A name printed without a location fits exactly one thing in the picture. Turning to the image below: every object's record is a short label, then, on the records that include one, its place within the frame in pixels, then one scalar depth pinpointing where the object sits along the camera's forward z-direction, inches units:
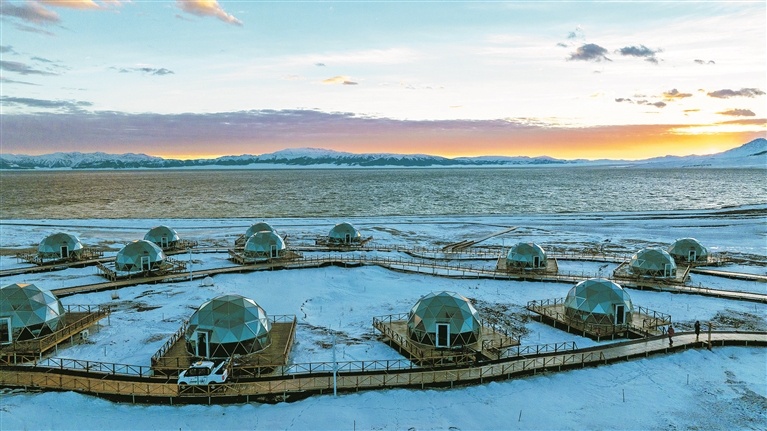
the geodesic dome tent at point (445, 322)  1156.5
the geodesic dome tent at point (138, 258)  1947.6
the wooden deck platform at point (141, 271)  1921.8
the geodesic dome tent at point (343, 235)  2682.1
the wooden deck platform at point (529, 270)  2021.4
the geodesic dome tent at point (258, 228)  2731.3
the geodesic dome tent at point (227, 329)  1096.2
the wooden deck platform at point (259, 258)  2171.5
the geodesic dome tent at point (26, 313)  1165.1
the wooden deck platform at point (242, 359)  1040.8
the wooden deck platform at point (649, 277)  1875.0
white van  958.4
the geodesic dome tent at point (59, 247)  2215.8
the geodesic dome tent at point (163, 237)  2519.7
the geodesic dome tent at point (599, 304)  1320.1
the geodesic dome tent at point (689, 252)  2239.2
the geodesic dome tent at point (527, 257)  2038.6
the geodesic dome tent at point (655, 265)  1893.5
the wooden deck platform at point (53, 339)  1098.1
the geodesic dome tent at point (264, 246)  2193.7
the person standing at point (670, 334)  1208.5
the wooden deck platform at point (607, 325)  1293.1
